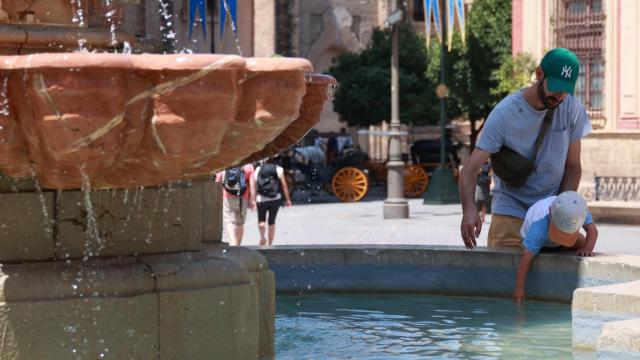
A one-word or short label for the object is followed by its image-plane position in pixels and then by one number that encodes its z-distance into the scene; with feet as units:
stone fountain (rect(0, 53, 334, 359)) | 13.19
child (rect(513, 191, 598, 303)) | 20.63
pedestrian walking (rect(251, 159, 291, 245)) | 45.09
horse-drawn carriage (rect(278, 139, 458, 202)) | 102.27
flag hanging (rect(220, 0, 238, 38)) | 92.32
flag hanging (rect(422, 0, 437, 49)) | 79.00
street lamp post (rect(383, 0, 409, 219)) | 74.49
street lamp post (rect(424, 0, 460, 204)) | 92.12
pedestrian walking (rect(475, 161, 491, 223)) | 65.46
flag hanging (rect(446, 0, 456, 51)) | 80.89
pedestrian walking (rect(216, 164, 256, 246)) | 44.01
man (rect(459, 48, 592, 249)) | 20.81
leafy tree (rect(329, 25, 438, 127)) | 147.54
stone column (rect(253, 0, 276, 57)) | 165.99
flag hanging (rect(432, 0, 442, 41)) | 80.94
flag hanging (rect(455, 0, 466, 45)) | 79.81
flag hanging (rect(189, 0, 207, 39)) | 79.61
